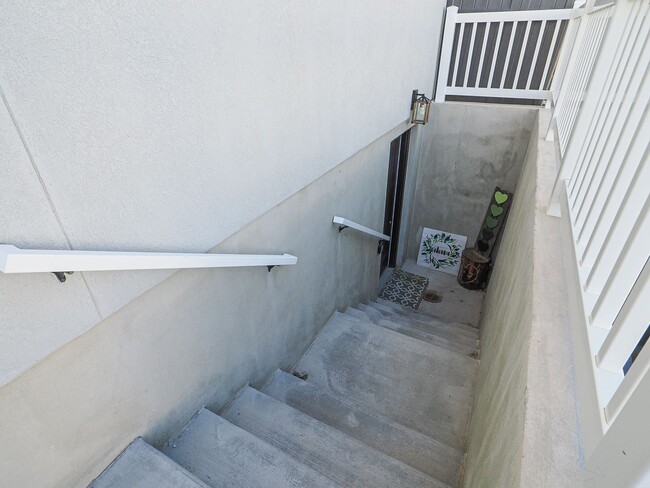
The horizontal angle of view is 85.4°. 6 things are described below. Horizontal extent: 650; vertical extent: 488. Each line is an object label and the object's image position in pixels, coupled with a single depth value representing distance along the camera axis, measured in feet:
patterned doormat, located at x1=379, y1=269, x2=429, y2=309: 17.01
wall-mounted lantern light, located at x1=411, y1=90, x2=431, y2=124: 13.89
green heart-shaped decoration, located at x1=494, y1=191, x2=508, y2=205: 15.81
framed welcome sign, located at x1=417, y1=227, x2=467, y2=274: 18.40
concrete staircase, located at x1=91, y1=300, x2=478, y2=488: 5.52
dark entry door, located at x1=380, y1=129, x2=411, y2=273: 14.92
